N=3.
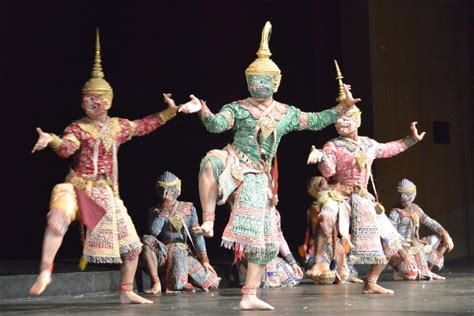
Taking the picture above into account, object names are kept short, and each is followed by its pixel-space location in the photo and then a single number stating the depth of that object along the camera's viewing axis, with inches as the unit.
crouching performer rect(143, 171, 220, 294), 525.2
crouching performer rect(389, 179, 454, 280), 603.8
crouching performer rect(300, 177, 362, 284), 494.4
